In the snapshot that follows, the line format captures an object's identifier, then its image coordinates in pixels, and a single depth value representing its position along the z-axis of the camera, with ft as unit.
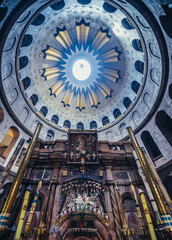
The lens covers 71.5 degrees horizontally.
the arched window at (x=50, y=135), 70.75
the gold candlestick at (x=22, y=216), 15.09
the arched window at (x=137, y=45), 51.83
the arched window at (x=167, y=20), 28.05
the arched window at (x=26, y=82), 60.39
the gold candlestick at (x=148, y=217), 16.85
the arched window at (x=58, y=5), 46.77
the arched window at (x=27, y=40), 49.78
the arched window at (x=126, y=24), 49.47
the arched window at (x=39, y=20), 47.94
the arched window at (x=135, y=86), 62.91
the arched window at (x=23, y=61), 54.16
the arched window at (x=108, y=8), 47.87
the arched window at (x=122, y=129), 65.28
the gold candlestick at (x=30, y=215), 15.47
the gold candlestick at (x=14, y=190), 16.05
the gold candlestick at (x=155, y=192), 16.72
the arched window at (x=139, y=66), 56.80
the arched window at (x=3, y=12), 28.78
